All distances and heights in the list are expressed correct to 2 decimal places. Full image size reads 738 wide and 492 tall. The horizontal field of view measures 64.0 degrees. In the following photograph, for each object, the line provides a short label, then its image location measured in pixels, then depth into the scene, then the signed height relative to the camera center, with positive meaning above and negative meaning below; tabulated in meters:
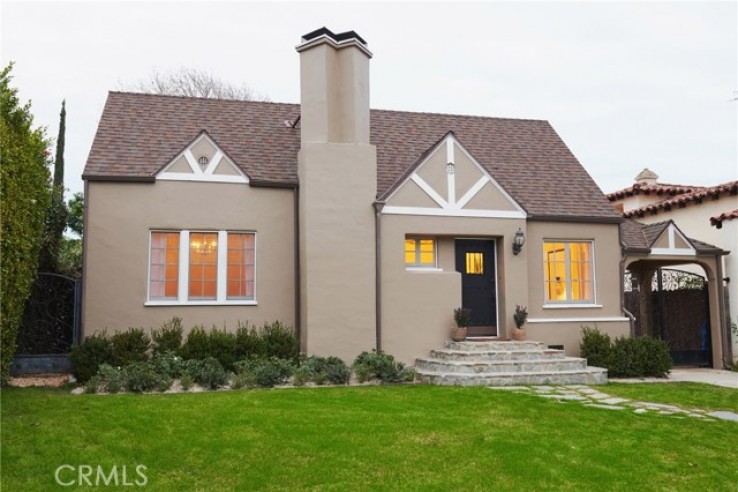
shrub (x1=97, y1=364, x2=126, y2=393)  9.41 -1.30
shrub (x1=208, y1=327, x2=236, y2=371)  11.47 -0.98
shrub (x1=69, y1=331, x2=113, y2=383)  10.63 -1.05
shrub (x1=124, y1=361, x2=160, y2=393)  9.47 -1.32
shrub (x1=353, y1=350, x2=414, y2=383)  10.91 -1.36
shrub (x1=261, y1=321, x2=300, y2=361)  11.77 -0.93
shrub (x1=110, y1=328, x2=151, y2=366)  10.88 -0.91
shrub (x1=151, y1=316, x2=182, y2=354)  11.55 -0.81
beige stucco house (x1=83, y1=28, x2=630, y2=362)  12.34 +1.42
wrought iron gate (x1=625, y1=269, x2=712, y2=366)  15.39 -0.69
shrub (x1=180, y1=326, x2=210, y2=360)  11.44 -0.95
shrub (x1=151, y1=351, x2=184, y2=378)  10.30 -1.17
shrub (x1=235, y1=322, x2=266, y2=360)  11.59 -0.96
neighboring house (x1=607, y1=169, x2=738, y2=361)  15.27 +2.42
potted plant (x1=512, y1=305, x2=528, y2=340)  13.23 -0.60
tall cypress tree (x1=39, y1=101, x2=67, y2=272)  12.68 +1.56
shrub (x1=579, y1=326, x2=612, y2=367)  12.87 -1.16
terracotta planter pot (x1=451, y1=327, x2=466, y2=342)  12.73 -0.81
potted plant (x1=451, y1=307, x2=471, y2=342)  12.73 -0.59
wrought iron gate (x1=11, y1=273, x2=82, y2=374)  11.88 -0.56
